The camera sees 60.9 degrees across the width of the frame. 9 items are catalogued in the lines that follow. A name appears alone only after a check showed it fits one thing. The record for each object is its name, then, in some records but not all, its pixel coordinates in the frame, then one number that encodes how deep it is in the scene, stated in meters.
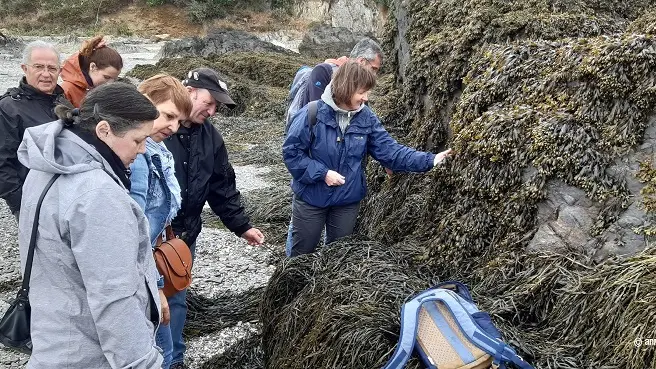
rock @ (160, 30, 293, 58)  25.86
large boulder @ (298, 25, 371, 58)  30.03
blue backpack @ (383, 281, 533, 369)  2.48
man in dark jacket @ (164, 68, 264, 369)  3.11
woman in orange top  3.95
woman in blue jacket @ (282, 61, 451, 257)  3.59
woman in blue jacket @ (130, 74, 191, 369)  2.56
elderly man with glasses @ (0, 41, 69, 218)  3.64
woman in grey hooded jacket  1.79
